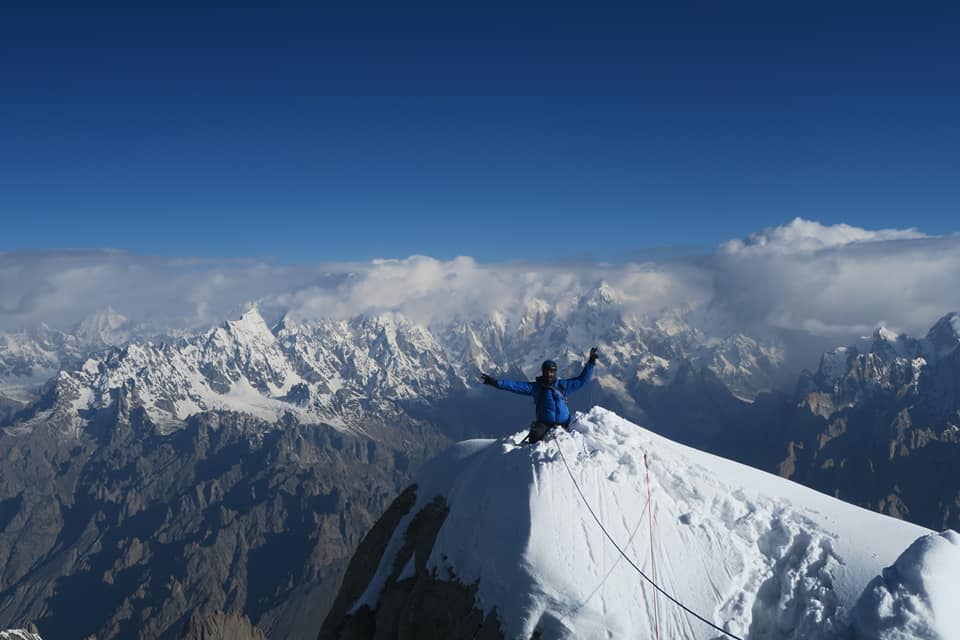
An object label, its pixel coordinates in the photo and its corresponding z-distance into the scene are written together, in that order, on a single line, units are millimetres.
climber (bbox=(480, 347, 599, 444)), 20406
